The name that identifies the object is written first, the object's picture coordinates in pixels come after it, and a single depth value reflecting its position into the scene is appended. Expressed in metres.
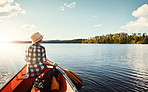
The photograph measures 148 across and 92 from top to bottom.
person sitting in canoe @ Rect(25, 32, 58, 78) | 3.66
